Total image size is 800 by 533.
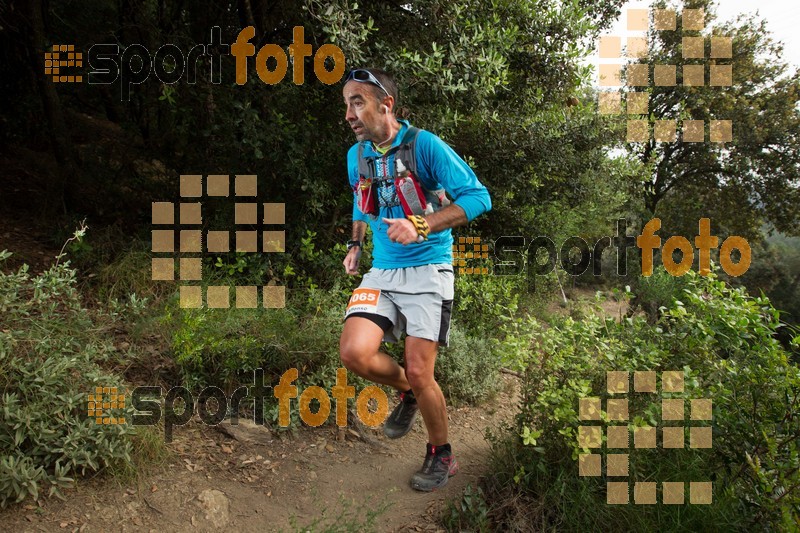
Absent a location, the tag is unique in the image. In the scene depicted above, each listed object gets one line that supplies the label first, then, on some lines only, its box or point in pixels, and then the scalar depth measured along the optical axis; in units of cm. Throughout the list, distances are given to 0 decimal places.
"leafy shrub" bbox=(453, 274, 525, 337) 669
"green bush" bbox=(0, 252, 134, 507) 317
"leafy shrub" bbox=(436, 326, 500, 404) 535
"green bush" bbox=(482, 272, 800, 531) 293
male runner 332
